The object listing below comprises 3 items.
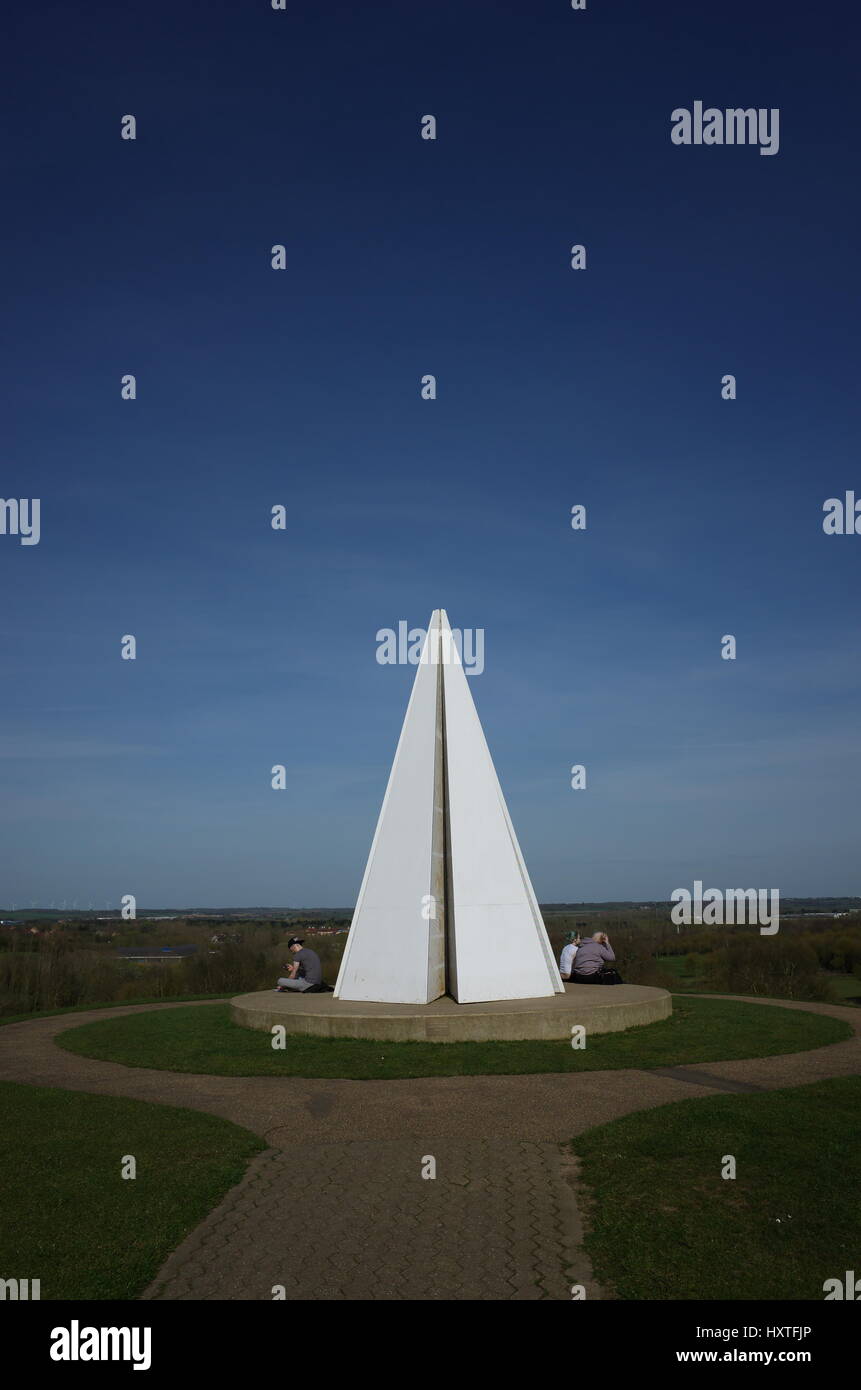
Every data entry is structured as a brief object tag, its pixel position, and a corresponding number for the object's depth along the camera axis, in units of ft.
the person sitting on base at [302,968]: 42.68
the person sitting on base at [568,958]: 46.59
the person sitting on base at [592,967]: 44.83
